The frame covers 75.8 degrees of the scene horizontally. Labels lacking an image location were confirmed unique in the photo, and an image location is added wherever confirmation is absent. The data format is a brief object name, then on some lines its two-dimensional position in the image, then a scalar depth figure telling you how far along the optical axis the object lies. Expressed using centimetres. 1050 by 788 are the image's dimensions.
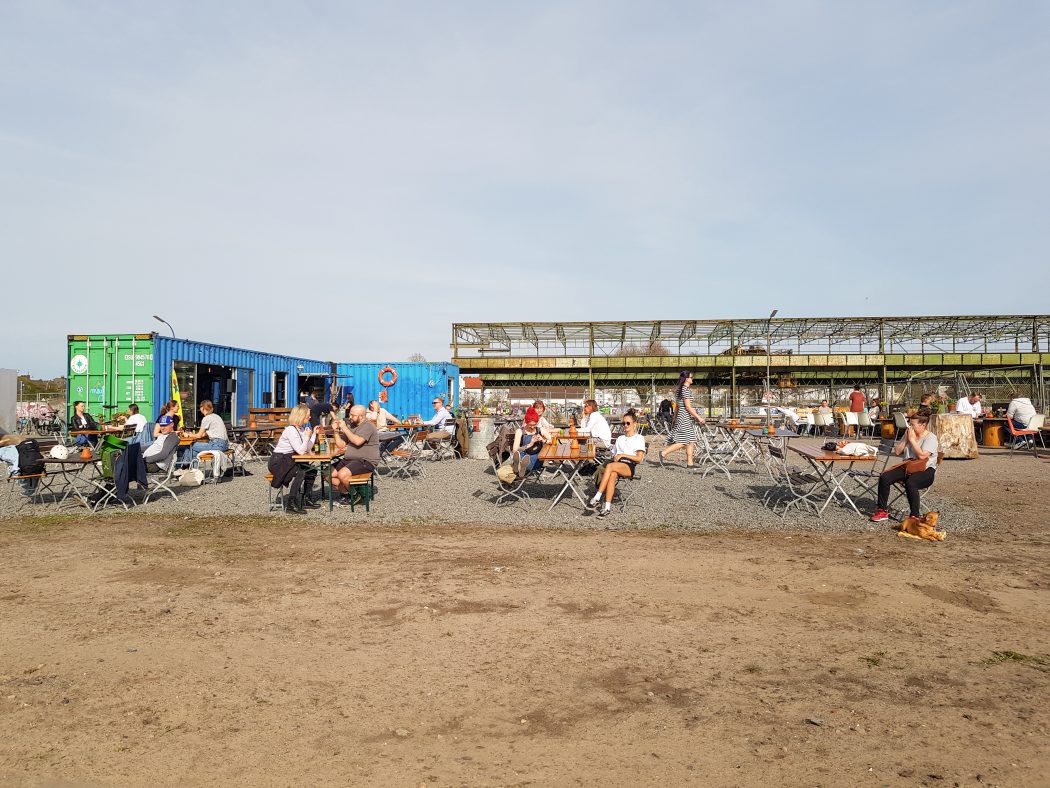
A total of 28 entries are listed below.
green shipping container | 1429
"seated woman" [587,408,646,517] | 746
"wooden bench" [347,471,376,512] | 754
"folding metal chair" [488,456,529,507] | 816
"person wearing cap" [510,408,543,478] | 768
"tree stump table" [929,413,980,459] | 1370
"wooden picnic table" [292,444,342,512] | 763
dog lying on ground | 621
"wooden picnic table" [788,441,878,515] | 698
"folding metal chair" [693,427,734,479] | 1082
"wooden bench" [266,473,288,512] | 800
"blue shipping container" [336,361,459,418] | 2108
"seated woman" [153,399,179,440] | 948
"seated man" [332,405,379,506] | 760
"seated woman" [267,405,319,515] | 764
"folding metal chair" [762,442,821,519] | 773
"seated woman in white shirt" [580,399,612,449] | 870
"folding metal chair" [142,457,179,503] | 858
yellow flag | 1482
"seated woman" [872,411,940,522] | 671
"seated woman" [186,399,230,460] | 1013
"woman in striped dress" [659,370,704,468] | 1088
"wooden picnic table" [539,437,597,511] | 752
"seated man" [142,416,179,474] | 841
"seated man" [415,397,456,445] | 1245
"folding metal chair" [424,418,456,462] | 1340
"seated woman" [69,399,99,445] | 1102
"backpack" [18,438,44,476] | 784
